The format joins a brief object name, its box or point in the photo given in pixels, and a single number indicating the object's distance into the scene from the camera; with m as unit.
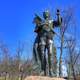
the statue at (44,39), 9.48
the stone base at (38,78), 8.45
